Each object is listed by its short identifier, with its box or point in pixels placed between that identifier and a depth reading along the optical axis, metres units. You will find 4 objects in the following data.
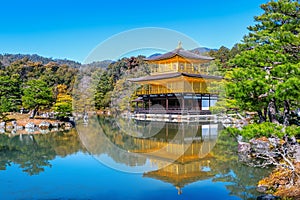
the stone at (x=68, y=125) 20.27
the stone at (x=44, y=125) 19.09
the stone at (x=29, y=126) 19.03
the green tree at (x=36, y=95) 19.77
